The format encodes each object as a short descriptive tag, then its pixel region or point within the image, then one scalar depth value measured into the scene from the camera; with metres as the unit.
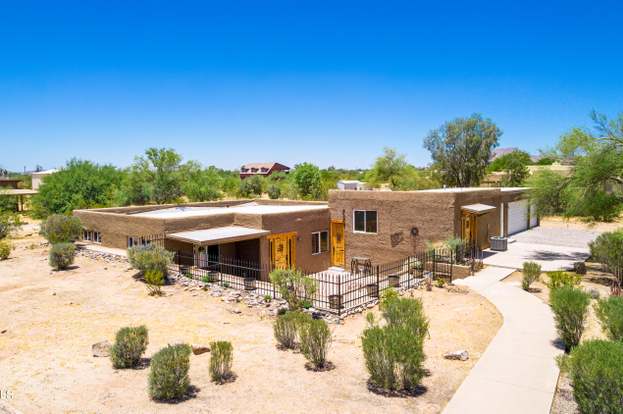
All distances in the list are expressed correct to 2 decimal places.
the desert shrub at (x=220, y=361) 9.00
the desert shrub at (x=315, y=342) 9.64
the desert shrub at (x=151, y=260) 17.81
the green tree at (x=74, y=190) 38.38
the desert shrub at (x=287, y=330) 11.05
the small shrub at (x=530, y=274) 16.14
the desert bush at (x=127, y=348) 9.76
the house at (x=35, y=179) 80.76
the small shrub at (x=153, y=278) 17.33
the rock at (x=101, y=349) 10.59
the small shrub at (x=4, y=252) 22.70
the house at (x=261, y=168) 114.48
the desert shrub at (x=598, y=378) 6.01
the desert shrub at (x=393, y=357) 8.17
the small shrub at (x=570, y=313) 10.10
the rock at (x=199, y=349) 10.82
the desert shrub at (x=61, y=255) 19.89
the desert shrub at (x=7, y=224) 28.81
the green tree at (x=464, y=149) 58.28
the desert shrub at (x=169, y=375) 8.09
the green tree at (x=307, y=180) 57.94
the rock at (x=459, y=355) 10.02
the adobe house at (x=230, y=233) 20.31
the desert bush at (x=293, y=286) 14.70
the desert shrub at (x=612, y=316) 8.72
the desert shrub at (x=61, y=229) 23.81
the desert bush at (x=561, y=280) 15.41
